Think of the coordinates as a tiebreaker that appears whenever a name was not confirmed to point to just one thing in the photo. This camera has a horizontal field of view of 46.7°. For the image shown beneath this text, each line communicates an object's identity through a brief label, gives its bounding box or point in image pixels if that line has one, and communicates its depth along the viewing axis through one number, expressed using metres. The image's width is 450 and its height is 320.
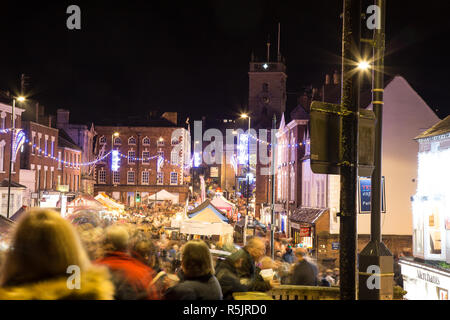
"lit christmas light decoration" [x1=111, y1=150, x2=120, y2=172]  77.21
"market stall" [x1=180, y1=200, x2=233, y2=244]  23.41
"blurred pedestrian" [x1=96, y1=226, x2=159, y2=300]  4.90
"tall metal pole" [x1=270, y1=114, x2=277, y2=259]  22.70
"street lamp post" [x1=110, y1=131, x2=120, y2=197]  77.79
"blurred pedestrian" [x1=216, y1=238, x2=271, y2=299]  6.95
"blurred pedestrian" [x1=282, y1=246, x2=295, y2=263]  17.00
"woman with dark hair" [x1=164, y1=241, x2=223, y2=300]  4.82
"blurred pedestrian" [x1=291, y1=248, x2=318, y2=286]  9.85
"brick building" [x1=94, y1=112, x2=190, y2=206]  80.81
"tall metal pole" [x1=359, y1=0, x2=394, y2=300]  8.88
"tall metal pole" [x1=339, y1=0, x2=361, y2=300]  5.76
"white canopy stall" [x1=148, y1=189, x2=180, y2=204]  55.08
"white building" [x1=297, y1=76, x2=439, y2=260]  29.08
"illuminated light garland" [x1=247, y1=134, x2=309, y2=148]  36.13
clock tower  83.44
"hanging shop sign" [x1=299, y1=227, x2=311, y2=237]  29.41
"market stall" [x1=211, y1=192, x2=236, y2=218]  35.22
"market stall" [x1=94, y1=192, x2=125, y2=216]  39.09
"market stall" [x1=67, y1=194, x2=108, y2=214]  32.34
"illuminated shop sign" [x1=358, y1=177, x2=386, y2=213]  8.64
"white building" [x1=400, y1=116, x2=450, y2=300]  18.50
